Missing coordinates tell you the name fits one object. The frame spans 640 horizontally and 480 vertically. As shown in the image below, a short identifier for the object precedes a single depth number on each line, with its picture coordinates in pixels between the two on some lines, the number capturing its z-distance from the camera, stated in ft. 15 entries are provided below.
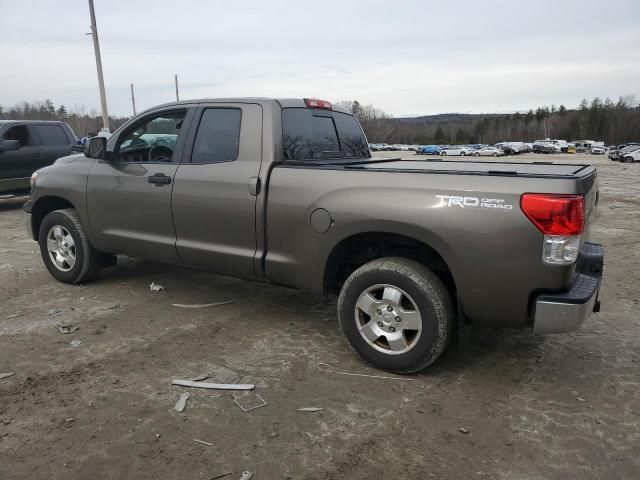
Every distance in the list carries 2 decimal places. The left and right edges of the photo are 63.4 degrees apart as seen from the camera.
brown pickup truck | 9.87
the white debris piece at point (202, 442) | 9.11
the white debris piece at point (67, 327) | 14.19
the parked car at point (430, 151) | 263.90
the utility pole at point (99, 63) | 58.59
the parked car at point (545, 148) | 280.51
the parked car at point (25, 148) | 34.88
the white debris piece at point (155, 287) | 17.78
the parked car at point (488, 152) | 249.96
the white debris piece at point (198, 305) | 16.21
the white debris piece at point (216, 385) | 11.07
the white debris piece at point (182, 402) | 10.28
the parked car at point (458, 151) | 257.18
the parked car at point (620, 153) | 156.04
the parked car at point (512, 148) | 258.57
